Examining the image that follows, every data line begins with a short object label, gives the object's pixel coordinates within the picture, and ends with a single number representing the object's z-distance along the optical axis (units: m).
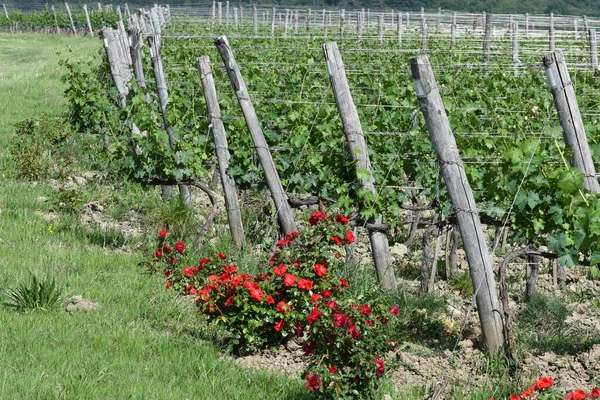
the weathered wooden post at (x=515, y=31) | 32.96
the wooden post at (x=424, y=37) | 37.81
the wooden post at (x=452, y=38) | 39.37
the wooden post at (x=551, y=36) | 32.82
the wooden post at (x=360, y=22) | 48.87
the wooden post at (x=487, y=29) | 36.38
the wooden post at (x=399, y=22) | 46.26
